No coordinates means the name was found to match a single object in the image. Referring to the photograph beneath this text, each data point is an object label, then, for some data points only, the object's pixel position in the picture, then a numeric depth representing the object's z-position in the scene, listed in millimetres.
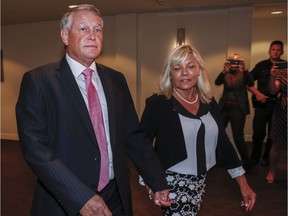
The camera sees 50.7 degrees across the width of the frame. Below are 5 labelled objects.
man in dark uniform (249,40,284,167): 4014
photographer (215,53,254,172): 4086
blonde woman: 1761
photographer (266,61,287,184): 3372
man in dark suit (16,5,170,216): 1211
